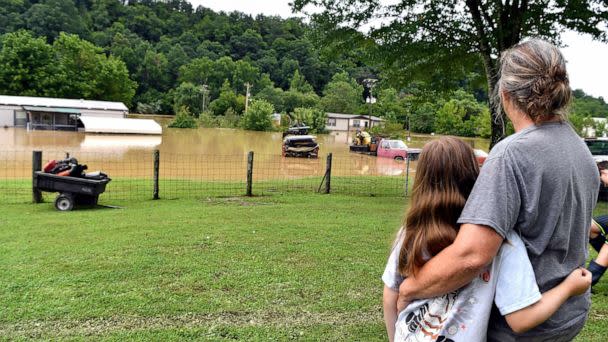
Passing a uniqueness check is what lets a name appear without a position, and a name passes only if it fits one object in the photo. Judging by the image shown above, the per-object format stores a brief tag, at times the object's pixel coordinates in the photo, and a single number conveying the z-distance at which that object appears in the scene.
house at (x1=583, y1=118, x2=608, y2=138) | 43.53
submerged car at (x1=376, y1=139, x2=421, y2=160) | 27.55
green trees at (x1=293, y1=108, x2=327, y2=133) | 58.31
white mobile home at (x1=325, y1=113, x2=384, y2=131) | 69.00
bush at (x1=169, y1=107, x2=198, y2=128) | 55.84
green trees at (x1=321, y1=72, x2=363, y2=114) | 79.06
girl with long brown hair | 1.35
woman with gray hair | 1.31
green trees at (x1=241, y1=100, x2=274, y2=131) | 57.22
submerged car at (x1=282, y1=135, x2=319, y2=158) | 26.64
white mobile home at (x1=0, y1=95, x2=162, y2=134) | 40.28
